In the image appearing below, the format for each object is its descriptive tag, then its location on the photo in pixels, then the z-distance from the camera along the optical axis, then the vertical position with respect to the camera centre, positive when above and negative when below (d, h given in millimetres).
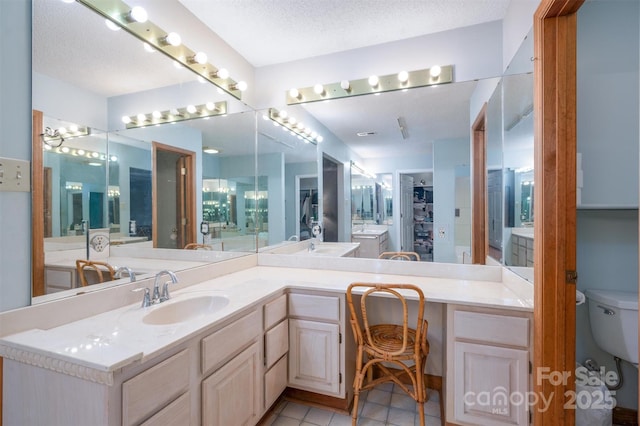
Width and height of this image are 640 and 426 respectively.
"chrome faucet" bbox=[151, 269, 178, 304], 1437 -404
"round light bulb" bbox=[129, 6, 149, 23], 1495 +1065
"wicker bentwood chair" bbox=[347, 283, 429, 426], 1487 -790
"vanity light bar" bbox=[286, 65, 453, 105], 2027 +994
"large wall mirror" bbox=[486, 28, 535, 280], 1492 +269
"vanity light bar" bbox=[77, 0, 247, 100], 1421 +1037
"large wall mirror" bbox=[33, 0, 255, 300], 1140 +322
